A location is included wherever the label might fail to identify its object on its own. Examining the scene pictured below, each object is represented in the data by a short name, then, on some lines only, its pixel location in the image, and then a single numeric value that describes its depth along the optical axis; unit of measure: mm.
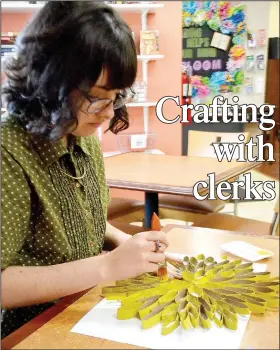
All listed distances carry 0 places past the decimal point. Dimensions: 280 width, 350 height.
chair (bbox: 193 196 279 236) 1551
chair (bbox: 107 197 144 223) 1863
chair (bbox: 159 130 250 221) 1995
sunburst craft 520
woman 573
